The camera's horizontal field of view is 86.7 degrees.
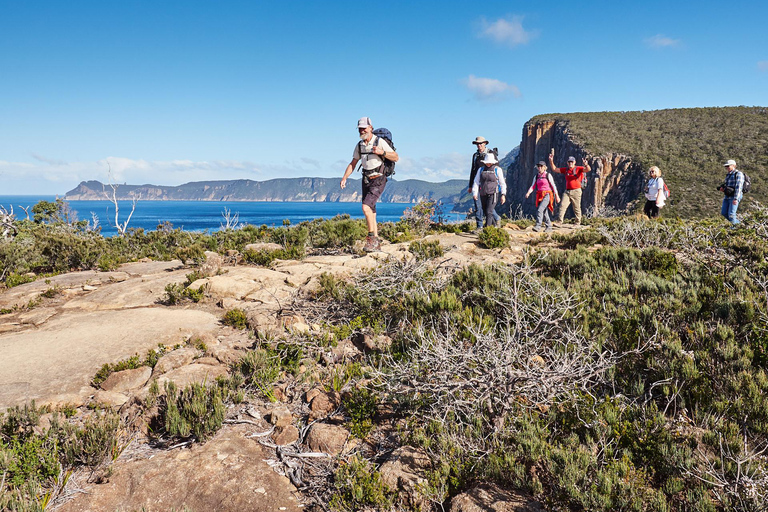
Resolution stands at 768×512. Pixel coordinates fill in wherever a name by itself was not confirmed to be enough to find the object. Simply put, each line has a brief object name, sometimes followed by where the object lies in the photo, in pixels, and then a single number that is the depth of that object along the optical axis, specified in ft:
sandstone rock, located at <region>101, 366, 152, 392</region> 12.48
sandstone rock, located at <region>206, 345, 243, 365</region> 13.96
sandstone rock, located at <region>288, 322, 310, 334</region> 14.69
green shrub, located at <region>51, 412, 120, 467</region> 9.25
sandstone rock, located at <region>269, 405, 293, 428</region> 10.94
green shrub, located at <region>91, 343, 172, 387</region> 12.73
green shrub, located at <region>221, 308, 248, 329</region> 16.65
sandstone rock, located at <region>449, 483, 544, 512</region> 7.84
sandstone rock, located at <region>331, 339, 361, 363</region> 13.98
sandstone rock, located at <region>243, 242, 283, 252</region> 28.07
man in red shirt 37.47
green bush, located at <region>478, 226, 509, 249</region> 26.25
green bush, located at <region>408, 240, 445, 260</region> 21.74
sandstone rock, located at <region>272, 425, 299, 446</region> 10.32
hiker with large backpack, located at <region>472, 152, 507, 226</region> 31.53
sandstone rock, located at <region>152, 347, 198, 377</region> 13.25
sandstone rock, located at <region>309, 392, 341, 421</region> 11.34
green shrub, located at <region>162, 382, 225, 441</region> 10.21
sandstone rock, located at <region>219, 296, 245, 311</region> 18.75
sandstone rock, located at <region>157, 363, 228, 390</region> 12.27
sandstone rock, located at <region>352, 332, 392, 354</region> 14.06
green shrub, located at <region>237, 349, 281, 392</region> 12.62
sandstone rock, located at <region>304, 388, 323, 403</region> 11.98
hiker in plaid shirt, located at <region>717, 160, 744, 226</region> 33.88
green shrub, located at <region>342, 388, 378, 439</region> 10.36
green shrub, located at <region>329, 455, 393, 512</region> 8.16
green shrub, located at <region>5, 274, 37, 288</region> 24.40
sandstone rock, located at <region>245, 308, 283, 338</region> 14.84
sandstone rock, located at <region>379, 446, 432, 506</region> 8.54
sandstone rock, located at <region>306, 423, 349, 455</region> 9.98
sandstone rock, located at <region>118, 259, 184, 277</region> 26.35
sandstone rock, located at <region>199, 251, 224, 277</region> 22.63
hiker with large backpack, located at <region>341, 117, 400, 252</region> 23.67
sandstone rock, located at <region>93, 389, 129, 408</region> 11.54
